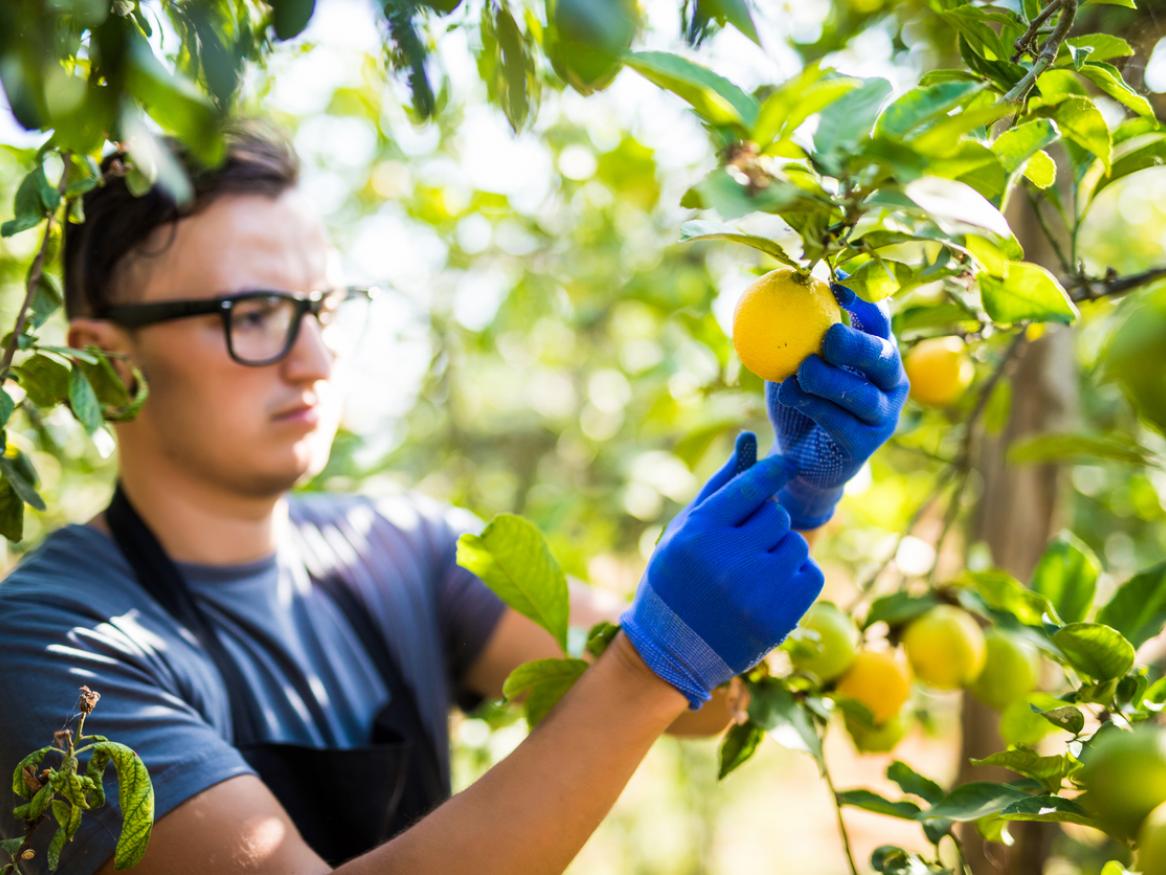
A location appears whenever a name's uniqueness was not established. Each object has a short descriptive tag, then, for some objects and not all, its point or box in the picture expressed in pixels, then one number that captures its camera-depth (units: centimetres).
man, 89
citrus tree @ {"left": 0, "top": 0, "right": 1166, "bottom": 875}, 55
